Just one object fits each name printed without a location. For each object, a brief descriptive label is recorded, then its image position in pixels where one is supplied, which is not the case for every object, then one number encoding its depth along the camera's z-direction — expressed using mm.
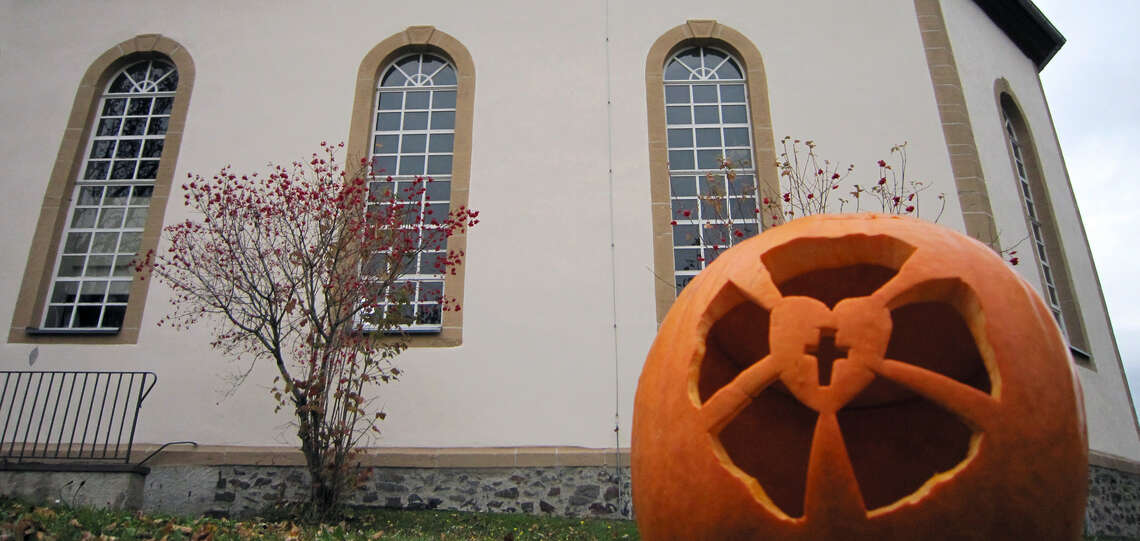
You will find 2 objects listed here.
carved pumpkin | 2021
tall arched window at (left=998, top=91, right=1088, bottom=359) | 9195
